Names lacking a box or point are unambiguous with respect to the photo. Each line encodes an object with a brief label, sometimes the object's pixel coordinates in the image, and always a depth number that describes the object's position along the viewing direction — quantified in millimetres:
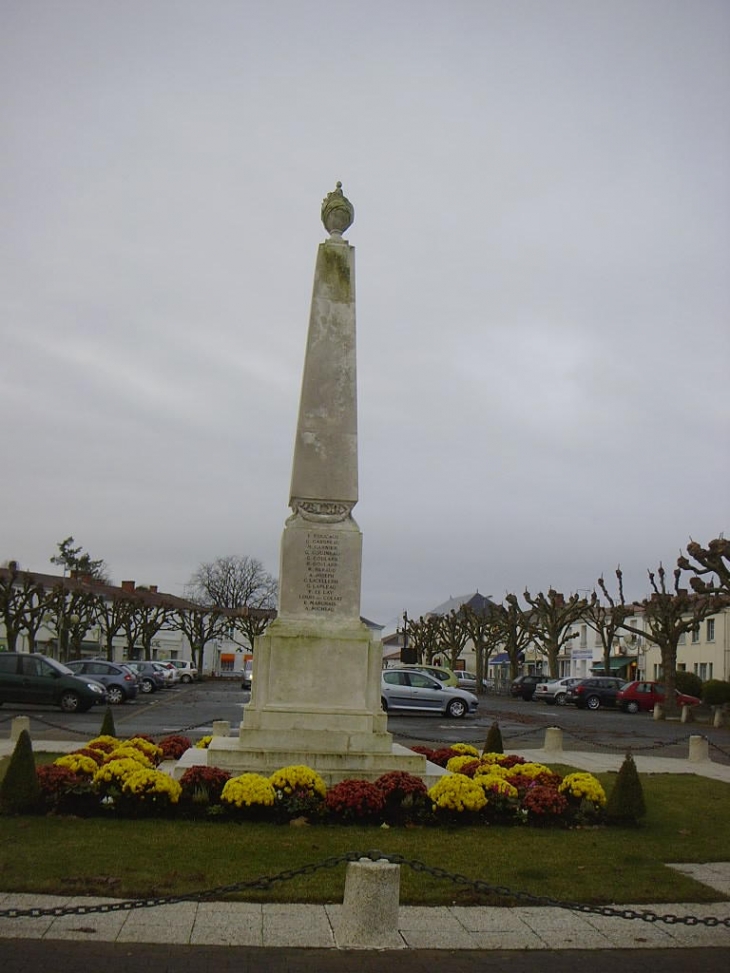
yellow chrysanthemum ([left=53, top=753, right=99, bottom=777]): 10766
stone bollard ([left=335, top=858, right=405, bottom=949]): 6059
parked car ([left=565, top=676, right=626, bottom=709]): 44781
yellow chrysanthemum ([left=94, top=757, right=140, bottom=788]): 10211
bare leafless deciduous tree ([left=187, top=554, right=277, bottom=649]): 106500
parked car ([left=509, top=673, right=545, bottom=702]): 53719
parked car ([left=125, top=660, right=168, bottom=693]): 45969
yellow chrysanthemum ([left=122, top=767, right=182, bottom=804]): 10039
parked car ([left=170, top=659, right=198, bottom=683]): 66381
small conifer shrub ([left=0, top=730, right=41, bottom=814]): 9922
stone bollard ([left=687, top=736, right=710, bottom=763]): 20109
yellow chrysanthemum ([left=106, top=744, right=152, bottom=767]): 11391
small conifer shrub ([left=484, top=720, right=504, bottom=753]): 14688
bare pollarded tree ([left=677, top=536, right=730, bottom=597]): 28281
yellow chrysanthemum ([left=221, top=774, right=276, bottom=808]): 9922
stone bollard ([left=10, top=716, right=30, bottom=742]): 16312
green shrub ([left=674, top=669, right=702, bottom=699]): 50875
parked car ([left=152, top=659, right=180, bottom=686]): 52962
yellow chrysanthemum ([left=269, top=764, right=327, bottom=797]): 10211
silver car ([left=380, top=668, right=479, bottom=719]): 30953
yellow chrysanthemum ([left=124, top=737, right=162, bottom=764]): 12969
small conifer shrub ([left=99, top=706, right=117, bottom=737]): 14609
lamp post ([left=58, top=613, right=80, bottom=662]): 55806
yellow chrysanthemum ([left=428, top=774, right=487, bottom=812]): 10234
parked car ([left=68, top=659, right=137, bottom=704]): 34438
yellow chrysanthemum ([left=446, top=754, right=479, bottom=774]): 12656
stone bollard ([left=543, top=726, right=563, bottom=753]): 19839
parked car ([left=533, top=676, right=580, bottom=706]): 48300
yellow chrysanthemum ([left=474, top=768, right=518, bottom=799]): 10688
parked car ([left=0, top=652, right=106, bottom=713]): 27875
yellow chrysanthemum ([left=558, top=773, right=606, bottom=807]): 10938
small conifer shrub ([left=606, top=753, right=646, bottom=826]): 10781
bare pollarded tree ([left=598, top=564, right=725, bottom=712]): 39906
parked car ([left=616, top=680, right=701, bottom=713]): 42844
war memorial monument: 11945
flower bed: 10047
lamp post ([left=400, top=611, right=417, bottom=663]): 48594
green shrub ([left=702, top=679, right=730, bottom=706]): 47938
